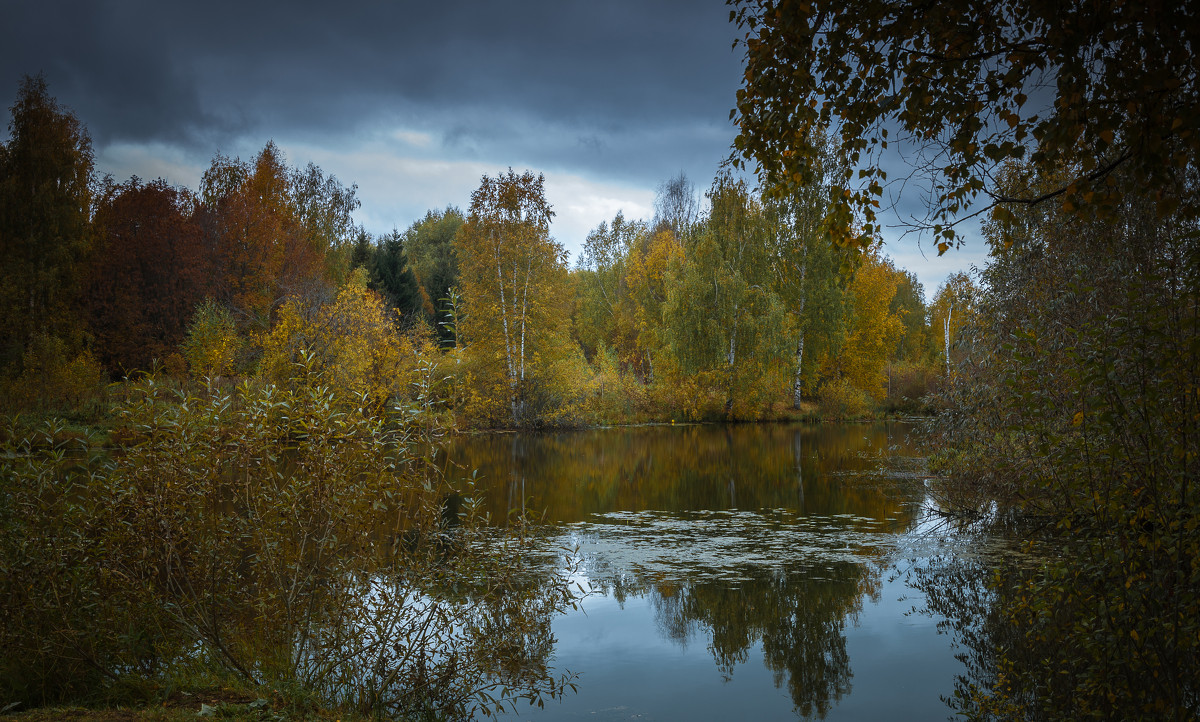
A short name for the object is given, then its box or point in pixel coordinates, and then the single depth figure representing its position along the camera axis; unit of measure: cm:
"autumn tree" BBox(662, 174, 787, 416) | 3666
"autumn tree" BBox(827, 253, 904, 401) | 4219
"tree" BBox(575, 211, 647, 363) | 5497
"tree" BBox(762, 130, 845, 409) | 3809
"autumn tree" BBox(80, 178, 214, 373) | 3434
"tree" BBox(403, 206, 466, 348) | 5112
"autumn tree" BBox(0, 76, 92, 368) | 2923
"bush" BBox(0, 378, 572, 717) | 529
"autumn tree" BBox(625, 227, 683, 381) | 4716
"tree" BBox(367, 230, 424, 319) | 4528
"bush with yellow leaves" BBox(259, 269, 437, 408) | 2736
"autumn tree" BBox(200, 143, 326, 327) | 3939
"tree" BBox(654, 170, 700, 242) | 6103
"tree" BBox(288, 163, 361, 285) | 4509
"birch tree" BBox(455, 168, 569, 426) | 3303
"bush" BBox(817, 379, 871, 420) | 3978
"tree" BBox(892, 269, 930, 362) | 6083
